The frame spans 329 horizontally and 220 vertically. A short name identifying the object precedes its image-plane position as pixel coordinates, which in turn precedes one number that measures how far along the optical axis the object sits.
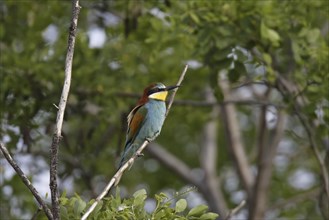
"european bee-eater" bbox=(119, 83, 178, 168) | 11.21
